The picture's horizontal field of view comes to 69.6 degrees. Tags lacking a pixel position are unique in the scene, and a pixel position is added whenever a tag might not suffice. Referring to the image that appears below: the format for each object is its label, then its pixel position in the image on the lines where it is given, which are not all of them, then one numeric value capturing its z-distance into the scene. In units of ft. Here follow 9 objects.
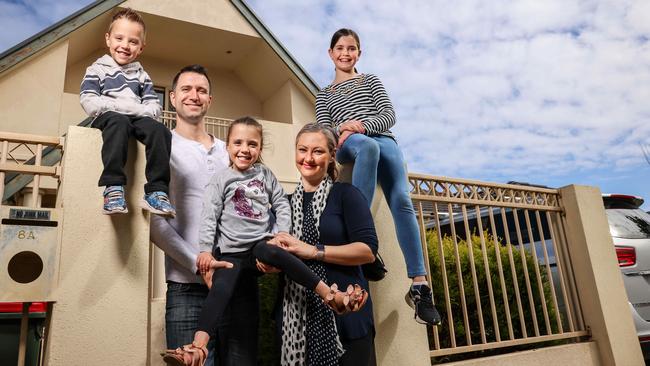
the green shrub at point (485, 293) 15.19
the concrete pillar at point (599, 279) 15.70
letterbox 7.23
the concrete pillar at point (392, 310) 10.03
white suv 16.63
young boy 7.22
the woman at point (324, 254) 6.59
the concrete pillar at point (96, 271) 7.30
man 6.89
